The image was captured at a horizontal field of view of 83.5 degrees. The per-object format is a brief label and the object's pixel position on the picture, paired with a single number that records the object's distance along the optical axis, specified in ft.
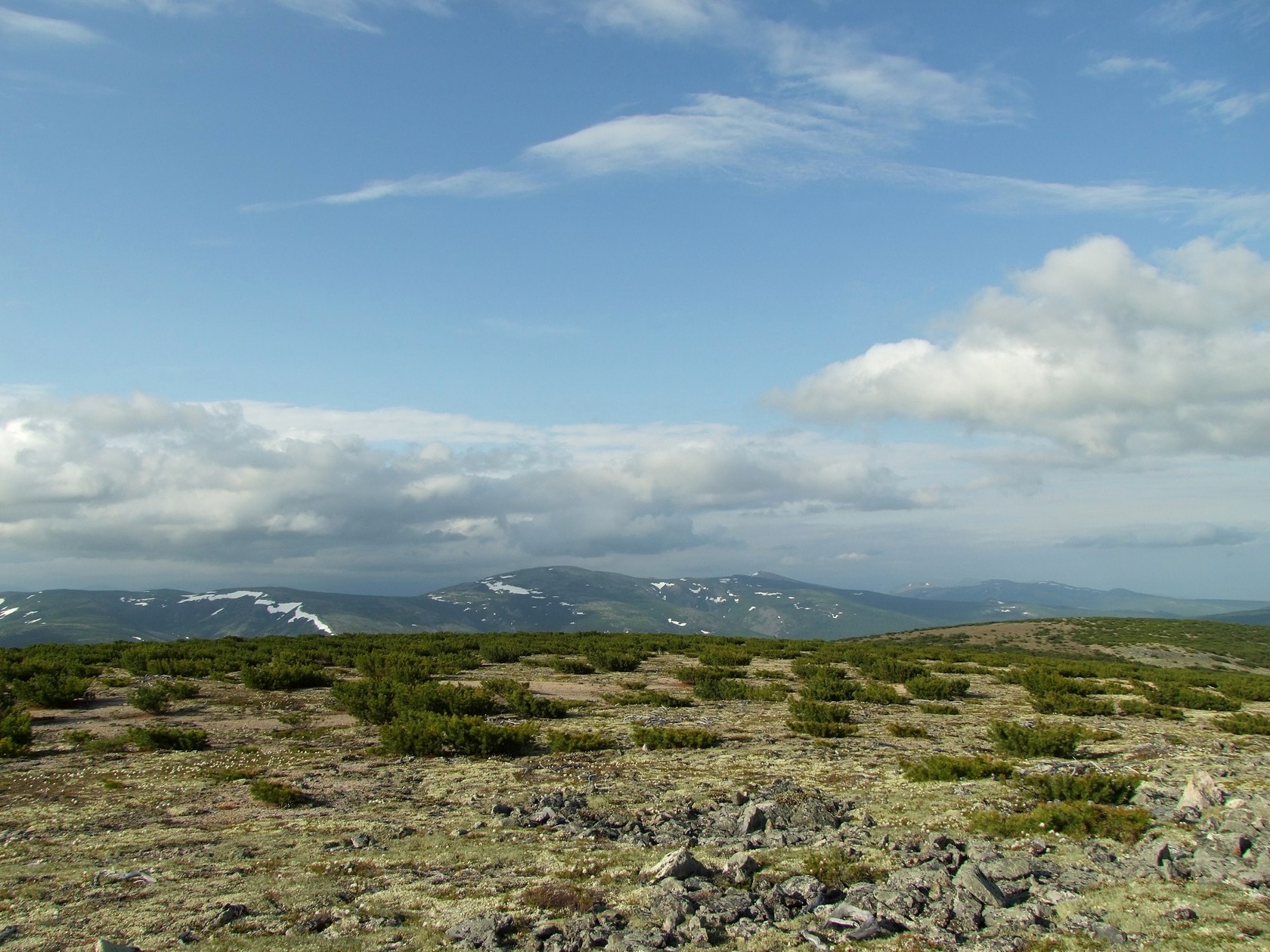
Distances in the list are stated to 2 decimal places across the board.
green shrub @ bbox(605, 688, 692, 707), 84.79
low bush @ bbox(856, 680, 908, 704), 89.51
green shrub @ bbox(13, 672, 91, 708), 75.05
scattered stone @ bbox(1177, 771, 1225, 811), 38.45
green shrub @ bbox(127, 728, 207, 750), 57.72
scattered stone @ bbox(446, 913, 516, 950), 25.41
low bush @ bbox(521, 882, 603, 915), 28.32
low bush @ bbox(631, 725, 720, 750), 60.23
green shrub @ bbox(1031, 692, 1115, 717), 81.66
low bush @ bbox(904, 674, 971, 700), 95.40
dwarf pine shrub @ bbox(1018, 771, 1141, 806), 41.65
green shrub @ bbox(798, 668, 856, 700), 89.97
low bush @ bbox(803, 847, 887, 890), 30.94
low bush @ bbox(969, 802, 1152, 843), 35.63
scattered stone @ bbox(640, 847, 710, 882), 30.96
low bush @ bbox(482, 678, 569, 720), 75.36
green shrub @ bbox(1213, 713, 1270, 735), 70.64
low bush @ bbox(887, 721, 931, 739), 65.98
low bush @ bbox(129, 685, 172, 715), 73.92
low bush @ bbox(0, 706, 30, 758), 54.08
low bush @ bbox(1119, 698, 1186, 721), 80.48
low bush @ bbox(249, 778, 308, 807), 43.11
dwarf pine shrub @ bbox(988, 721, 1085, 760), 56.65
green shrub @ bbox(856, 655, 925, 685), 115.21
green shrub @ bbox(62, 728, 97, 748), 59.38
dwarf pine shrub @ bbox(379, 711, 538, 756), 56.80
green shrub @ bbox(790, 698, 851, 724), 72.84
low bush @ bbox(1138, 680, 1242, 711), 91.76
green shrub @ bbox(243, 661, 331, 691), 91.66
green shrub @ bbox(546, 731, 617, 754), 58.44
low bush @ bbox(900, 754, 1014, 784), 48.11
